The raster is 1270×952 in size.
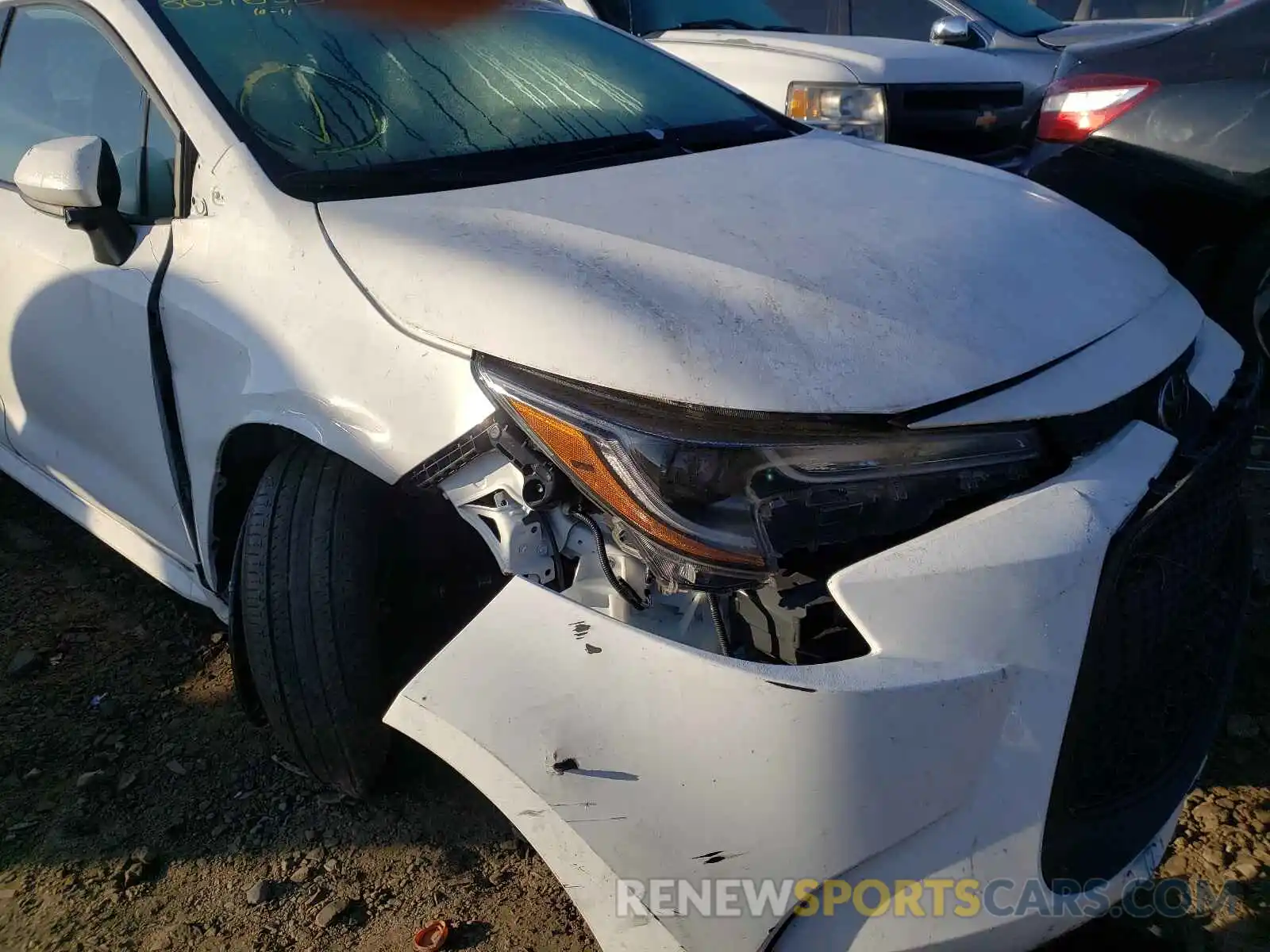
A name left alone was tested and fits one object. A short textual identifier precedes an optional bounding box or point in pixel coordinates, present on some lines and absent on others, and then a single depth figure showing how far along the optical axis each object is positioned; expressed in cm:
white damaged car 135
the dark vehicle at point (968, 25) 509
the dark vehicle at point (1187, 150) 349
